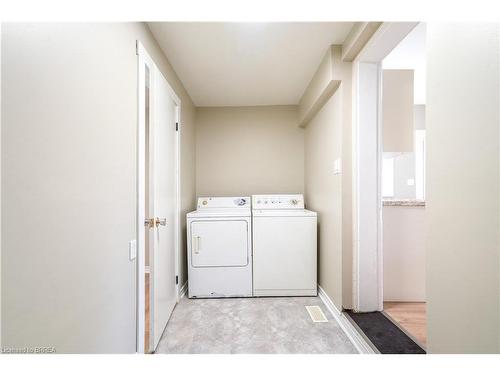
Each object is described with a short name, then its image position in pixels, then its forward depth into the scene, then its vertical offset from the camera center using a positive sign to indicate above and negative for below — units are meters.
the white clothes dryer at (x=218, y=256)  2.47 -0.73
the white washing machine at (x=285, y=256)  2.48 -0.73
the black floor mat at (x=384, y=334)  1.40 -0.99
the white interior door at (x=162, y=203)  1.61 -0.12
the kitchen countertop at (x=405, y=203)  2.13 -0.13
